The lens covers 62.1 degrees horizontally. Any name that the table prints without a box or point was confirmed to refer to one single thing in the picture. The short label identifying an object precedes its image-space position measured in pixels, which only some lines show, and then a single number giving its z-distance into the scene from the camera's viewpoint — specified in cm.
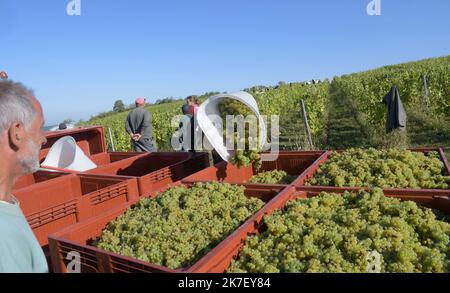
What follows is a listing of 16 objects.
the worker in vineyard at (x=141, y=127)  791
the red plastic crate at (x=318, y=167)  293
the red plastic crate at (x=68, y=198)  295
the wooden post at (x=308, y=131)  1027
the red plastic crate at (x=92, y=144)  545
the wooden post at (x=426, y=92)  1235
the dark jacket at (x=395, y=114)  890
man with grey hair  136
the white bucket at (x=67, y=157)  489
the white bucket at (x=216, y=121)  406
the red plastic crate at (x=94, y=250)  199
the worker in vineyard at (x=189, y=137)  489
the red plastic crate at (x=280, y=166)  441
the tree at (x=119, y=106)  5063
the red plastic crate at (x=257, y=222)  205
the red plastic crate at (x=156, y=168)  388
